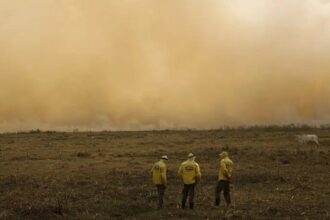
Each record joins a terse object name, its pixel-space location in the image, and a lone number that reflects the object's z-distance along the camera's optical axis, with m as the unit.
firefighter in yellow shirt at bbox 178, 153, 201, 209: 25.64
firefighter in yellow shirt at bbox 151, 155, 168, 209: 26.03
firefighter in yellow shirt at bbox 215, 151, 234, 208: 25.98
